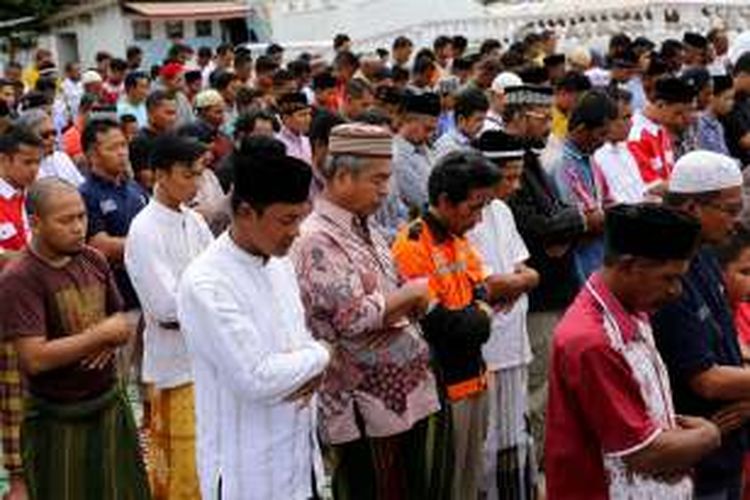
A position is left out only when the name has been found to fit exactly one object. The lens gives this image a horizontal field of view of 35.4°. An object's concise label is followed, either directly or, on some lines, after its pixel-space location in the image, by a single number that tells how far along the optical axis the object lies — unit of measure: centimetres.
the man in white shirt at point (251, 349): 342
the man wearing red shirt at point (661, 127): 709
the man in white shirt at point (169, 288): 507
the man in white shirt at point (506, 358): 511
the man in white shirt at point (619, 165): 632
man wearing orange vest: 453
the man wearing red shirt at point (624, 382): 307
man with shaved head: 439
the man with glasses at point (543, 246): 554
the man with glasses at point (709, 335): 352
